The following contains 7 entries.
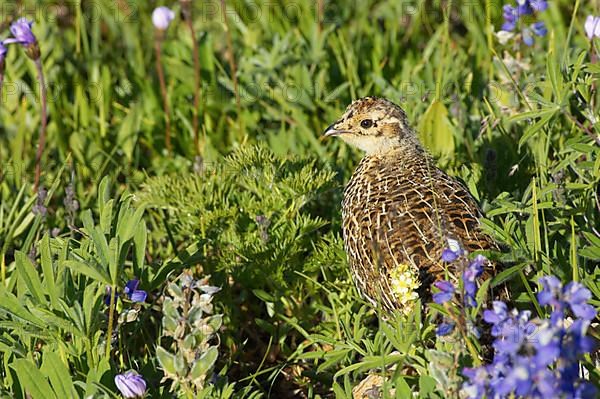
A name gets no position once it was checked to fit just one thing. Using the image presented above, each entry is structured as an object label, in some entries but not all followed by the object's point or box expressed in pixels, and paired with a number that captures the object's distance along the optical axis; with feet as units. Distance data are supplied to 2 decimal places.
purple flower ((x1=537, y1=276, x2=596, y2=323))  18.34
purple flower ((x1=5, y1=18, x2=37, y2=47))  33.30
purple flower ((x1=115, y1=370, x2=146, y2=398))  22.21
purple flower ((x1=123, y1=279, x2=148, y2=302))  25.94
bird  25.81
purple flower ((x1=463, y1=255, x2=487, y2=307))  20.48
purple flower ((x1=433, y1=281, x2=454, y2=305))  20.75
